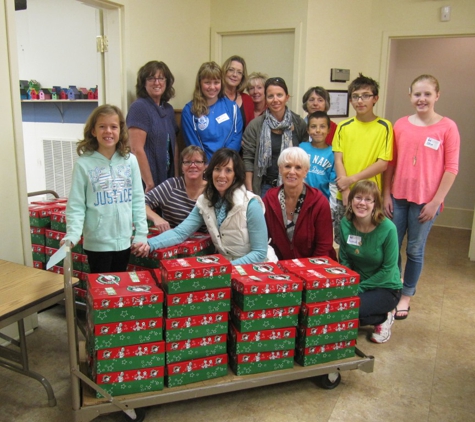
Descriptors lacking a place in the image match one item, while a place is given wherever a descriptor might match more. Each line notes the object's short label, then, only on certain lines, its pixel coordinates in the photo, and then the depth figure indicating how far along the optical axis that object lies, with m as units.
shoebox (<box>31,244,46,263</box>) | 2.93
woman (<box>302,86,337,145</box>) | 3.28
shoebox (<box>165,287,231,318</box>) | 1.94
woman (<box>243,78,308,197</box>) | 3.10
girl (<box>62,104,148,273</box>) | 2.20
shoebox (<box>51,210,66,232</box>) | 2.80
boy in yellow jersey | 2.90
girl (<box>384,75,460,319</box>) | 2.78
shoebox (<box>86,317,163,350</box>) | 1.83
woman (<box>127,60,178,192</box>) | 3.05
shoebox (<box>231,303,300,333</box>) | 2.05
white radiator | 4.64
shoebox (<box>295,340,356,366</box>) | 2.20
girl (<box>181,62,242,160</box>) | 3.19
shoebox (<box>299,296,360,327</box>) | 2.14
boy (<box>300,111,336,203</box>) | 3.06
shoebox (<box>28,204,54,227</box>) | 2.87
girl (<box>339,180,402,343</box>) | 2.59
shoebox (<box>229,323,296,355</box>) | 2.07
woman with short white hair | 2.59
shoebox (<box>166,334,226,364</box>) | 1.98
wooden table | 1.81
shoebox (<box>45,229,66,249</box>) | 2.81
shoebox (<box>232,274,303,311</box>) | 2.02
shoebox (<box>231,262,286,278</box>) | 2.16
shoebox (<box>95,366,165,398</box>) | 1.89
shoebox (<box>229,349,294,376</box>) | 2.10
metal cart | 1.83
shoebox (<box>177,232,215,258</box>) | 2.51
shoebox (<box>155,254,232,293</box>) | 1.91
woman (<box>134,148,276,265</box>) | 2.46
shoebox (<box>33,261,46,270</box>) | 2.97
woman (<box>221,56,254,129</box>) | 3.34
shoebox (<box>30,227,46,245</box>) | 2.89
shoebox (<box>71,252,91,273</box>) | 2.71
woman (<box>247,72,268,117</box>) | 3.49
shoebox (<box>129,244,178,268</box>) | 2.45
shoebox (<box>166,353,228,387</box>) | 2.00
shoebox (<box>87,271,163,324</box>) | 1.81
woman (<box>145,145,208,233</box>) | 2.75
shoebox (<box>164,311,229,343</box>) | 1.96
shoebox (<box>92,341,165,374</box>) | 1.86
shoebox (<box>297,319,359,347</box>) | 2.17
